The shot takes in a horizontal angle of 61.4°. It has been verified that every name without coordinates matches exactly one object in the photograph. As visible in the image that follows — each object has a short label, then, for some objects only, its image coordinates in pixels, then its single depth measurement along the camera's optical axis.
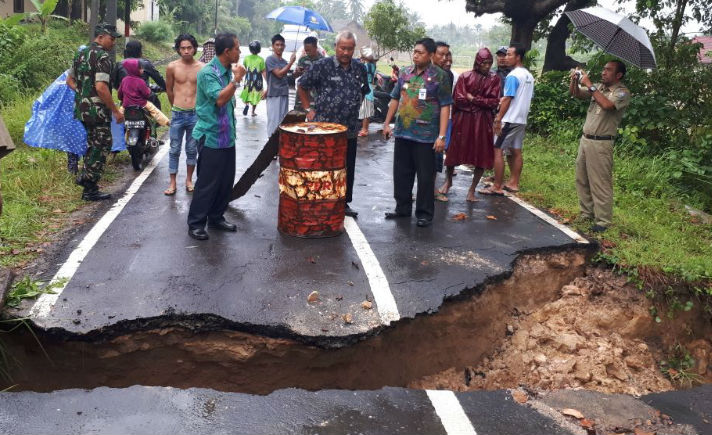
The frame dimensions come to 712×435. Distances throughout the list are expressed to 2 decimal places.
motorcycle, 7.96
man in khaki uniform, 6.05
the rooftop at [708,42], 26.64
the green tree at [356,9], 117.56
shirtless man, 6.99
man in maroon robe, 7.21
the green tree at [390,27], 30.23
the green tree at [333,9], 121.69
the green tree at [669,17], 11.25
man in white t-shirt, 7.47
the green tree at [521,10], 15.37
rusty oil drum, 5.66
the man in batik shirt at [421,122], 6.19
